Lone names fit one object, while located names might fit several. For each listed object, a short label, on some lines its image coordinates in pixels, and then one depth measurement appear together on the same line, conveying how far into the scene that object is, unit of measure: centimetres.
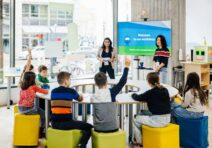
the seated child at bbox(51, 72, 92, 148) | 399
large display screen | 791
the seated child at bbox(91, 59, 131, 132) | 390
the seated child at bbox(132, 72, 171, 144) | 411
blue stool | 446
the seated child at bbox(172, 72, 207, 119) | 450
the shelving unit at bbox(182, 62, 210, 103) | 749
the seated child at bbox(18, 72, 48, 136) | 457
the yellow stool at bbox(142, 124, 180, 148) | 408
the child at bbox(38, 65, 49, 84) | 540
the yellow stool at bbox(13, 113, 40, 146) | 454
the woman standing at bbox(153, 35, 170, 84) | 724
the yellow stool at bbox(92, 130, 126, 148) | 386
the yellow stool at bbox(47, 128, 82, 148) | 397
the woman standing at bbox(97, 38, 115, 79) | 718
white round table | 419
